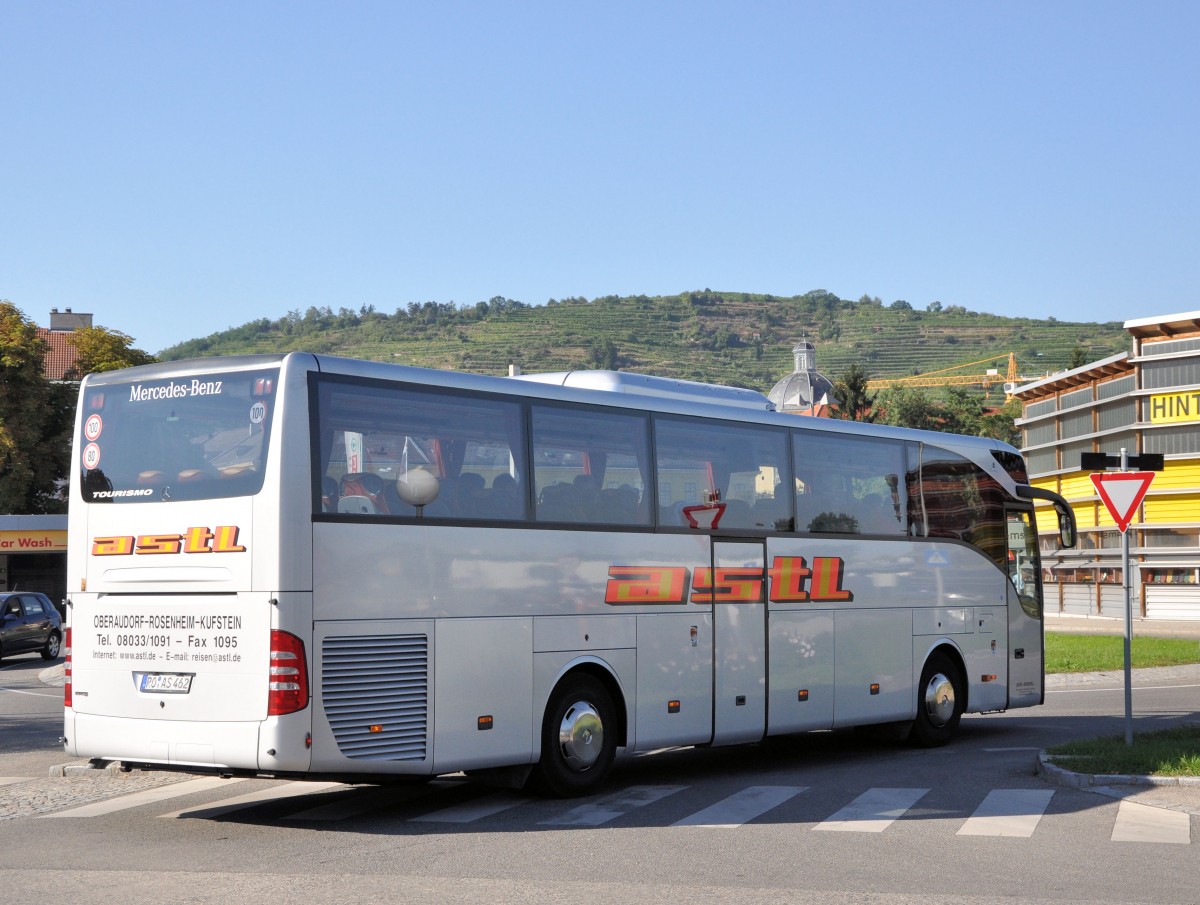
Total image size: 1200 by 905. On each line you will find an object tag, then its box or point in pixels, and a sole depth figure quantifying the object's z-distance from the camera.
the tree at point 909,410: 120.25
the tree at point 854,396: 119.62
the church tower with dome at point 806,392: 124.88
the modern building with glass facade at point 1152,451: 49.91
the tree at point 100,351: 65.38
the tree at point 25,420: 61.09
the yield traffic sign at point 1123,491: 14.65
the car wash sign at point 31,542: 57.84
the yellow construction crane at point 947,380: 185.88
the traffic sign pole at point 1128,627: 13.67
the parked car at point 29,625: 34.44
